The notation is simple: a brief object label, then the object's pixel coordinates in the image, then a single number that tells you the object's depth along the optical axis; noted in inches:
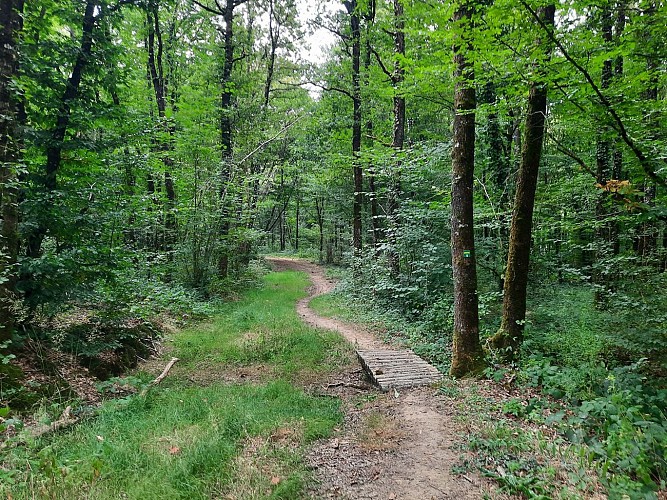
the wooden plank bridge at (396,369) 232.8
